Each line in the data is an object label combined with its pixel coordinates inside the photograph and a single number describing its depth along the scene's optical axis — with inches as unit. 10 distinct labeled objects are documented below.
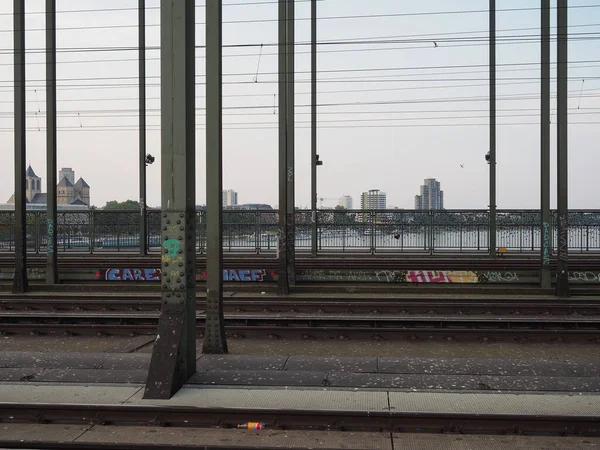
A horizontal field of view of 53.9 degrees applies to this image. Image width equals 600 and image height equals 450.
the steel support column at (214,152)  376.8
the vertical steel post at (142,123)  917.8
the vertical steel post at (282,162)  661.3
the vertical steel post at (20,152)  690.8
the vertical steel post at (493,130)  878.4
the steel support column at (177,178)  313.4
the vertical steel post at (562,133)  641.0
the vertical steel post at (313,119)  977.5
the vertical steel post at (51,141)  726.5
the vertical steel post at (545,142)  685.9
